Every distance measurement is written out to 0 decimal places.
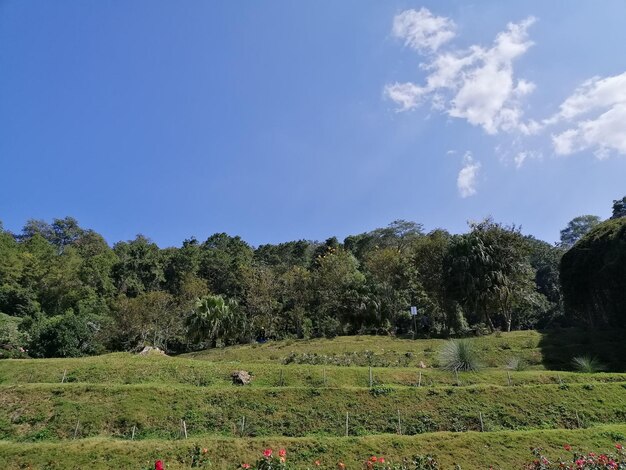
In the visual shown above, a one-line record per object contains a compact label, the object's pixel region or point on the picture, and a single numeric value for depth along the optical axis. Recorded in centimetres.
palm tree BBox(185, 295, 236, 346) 4059
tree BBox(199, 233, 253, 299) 6078
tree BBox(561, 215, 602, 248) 7588
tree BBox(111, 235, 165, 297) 6284
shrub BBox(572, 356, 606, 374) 2605
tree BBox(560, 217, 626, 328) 3525
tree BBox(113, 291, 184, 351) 4328
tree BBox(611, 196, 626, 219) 6238
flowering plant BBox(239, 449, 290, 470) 956
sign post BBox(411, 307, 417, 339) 3812
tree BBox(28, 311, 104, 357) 3291
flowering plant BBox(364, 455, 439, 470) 1100
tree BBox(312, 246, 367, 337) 4497
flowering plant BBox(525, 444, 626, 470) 907
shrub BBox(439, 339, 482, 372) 2453
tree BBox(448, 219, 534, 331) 3994
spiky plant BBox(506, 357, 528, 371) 2683
